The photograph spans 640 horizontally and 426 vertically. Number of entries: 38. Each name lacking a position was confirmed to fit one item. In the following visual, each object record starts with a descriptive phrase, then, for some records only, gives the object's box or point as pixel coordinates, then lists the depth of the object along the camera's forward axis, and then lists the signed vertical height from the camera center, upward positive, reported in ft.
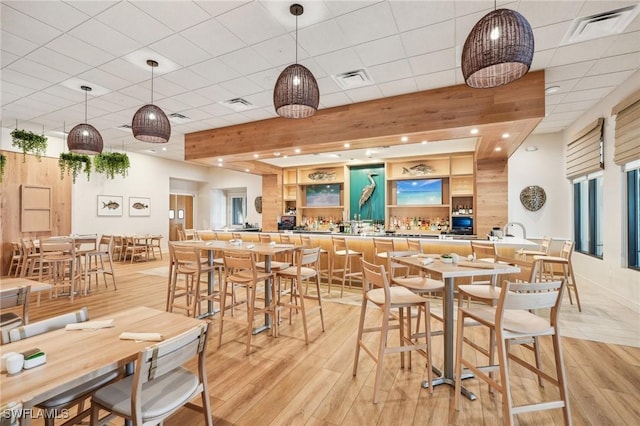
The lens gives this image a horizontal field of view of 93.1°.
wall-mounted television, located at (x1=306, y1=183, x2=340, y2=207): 30.31 +2.17
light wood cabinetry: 25.21 +2.26
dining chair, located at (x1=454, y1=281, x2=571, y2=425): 6.04 -2.39
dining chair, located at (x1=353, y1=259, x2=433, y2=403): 7.43 -2.31
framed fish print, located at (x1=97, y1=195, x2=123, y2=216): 28.81 +1.06
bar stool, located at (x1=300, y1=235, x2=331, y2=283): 17.83 -1.93
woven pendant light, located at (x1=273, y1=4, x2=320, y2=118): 8.59 +3.64
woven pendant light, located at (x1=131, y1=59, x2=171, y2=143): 11.39 +3.48
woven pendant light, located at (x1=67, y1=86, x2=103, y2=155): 13.79 +3.49
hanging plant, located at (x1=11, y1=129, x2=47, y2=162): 19.65 +5.03
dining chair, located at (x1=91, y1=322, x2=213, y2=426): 4.21 -2.88
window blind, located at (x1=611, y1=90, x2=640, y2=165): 13.46 +4.04
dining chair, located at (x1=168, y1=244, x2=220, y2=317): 12.30 -2.24
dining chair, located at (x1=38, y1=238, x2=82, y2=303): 16.15 -2.36
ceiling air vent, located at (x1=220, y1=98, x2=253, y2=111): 16.62 +6.34
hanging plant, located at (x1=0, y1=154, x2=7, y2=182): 21.49 +3.81
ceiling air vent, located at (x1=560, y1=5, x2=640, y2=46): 9.47 +6.34
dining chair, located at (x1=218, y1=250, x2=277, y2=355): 10.15 -2.25
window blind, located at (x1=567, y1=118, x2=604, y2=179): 17.16 +4.04
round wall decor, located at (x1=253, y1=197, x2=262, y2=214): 37.24 +1.48
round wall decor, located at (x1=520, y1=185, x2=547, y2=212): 23.80 +1.50
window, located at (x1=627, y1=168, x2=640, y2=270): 14.88 -0.04
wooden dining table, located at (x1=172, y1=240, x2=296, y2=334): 11.50 -1.31
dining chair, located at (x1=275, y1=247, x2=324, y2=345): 10.82 -2.19
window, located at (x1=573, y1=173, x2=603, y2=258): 19.35 +0.15
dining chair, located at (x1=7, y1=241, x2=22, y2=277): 21.93 -3.22
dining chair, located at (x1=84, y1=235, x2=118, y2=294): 17.06 -2.26
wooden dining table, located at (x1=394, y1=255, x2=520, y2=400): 7.81 -2.29
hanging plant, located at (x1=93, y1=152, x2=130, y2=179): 25.72 +4.59
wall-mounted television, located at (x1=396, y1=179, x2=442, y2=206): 25.93 +2.13
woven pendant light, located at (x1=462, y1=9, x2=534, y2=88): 6.31 +3.71
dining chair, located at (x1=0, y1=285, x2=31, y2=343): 7.61 -2.18
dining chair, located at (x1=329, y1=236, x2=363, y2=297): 17.15 -2.45
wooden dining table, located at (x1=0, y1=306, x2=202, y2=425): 3.58 -2.05
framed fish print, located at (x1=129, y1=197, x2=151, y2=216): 31.34 +1.04
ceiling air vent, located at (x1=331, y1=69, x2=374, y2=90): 13.38 +6.29
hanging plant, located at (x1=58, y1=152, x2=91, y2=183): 23.94 +4.25
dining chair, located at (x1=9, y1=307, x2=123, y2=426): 4.81 -2.93
